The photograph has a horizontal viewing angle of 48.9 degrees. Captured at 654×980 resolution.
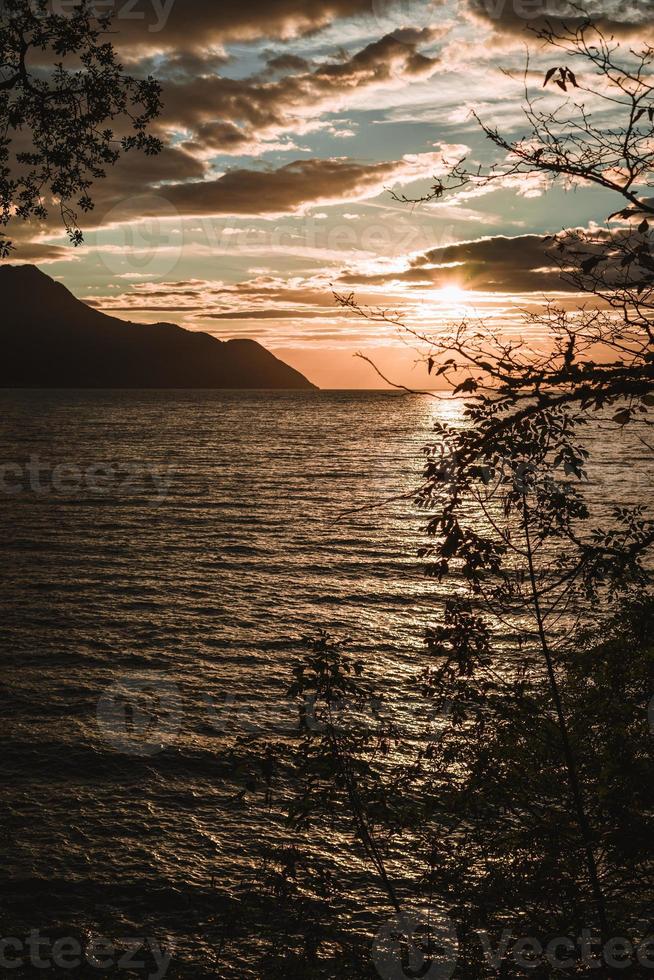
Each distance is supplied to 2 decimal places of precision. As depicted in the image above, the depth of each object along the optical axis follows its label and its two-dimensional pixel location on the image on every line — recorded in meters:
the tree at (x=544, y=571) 5.71
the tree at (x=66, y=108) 9.53
